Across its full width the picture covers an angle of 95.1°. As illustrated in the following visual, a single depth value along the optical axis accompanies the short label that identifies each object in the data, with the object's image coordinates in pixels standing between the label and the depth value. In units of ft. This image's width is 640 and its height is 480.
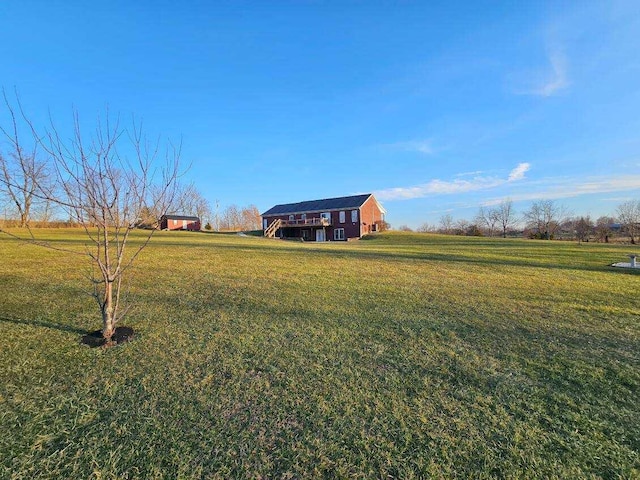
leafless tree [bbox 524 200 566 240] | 155.84
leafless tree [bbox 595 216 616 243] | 114.11
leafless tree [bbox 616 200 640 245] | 110.22
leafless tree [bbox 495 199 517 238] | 173.47
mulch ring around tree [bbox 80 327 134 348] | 12.73
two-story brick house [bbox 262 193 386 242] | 115.55
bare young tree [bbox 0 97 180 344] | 11.95
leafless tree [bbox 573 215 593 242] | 113.50
